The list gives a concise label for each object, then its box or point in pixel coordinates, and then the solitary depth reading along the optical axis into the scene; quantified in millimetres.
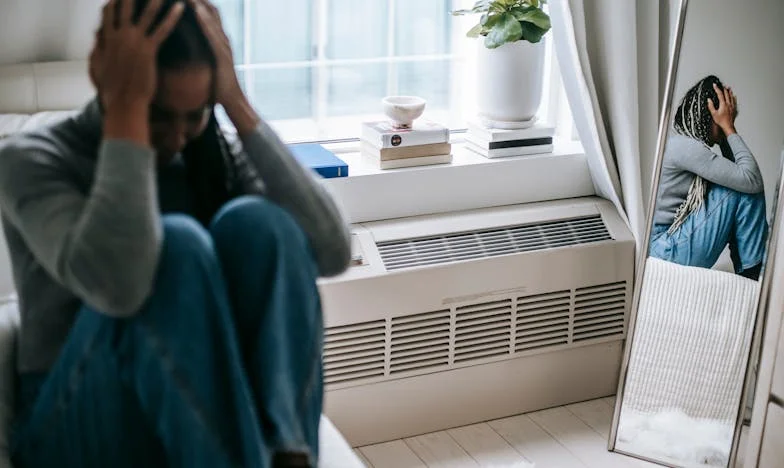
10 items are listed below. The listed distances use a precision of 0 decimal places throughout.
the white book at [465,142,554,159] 2684
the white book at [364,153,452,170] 2559
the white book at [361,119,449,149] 2529
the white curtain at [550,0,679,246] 2541
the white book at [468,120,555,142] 2668
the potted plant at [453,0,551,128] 2584
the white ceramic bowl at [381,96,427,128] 2523
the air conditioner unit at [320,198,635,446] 2465
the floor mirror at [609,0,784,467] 2330
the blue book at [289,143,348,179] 2396
